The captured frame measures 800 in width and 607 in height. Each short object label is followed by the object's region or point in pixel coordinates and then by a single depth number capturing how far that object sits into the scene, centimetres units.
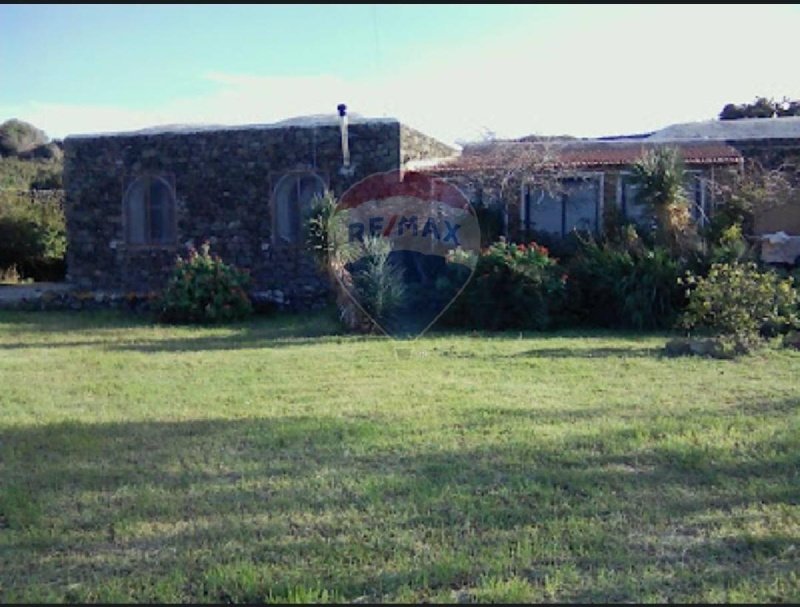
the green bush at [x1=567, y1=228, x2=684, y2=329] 1275
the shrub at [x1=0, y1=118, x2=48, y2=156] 4338
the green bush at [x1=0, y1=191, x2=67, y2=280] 2036
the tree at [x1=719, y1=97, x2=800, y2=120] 2869
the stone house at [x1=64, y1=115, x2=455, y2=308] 1641
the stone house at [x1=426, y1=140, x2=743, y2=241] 1578
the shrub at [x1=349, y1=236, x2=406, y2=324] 1264
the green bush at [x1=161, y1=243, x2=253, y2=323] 1453
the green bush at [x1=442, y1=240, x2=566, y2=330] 1283
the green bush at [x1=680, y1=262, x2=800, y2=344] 1023
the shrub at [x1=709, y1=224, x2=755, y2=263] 1280
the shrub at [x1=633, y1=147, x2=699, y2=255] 1359
